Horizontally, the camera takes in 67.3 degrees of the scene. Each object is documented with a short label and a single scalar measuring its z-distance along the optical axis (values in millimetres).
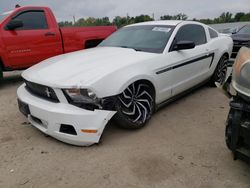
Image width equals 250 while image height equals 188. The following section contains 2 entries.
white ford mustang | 2124
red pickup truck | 4224
